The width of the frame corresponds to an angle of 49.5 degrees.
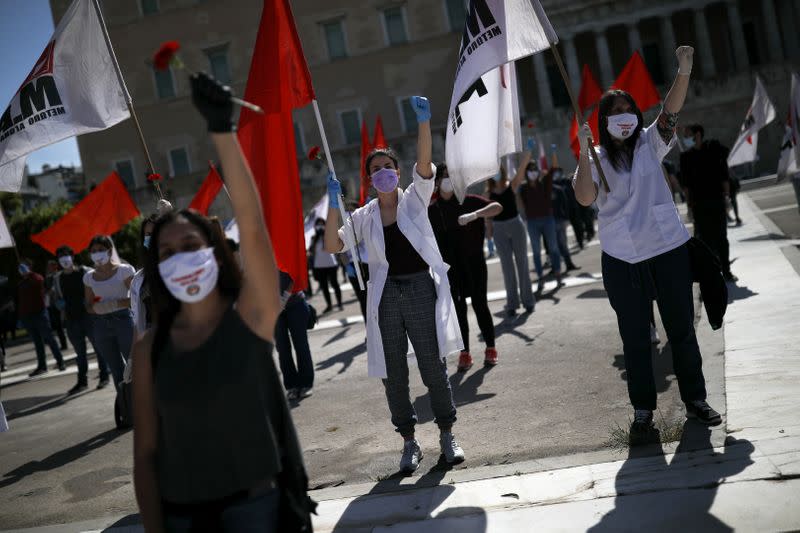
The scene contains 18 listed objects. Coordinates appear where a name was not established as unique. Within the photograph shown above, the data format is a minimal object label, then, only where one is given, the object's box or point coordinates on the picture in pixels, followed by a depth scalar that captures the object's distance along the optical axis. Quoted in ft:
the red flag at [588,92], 50.39
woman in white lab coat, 17.51
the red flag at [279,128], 18.37
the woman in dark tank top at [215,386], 8.21
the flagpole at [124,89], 19.21
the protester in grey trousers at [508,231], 35.45
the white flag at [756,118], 55.21
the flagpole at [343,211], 17.38
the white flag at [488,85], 18.71
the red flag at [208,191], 43.06
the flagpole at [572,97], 16.83
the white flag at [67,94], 22.84
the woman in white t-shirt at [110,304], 28.58
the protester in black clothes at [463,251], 27.43
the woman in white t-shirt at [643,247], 16.37
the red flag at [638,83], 42.22
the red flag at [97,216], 34.83
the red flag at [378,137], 41.39
